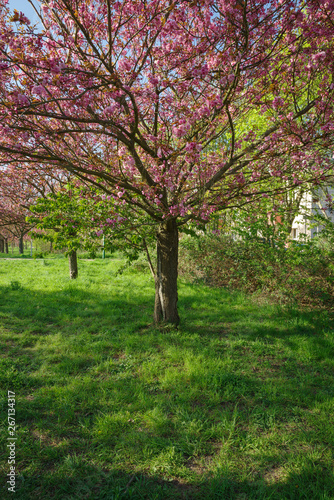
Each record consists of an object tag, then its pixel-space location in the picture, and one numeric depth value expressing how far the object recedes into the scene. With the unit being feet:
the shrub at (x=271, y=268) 22.31
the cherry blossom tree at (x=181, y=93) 13.61
